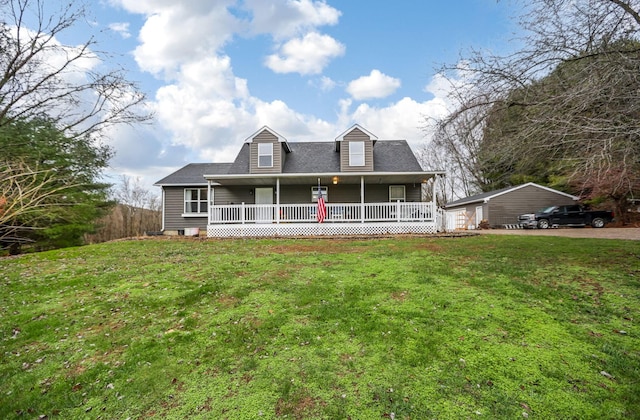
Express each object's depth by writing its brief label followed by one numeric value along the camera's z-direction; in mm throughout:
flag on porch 13898
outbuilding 23891
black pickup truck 20594
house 14359
